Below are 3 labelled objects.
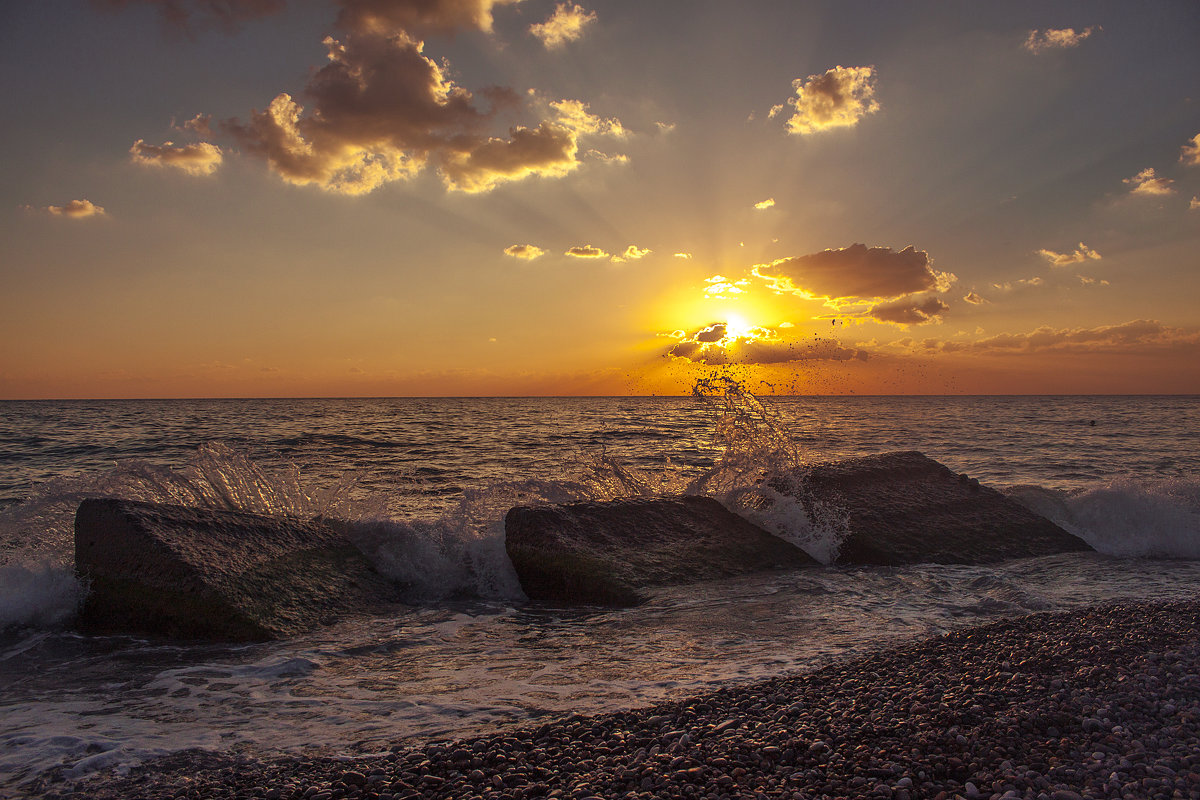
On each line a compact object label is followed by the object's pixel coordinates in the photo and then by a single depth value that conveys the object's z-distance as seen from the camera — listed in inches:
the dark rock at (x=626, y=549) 264.8
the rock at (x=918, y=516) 322.0
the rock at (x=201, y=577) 214.4
